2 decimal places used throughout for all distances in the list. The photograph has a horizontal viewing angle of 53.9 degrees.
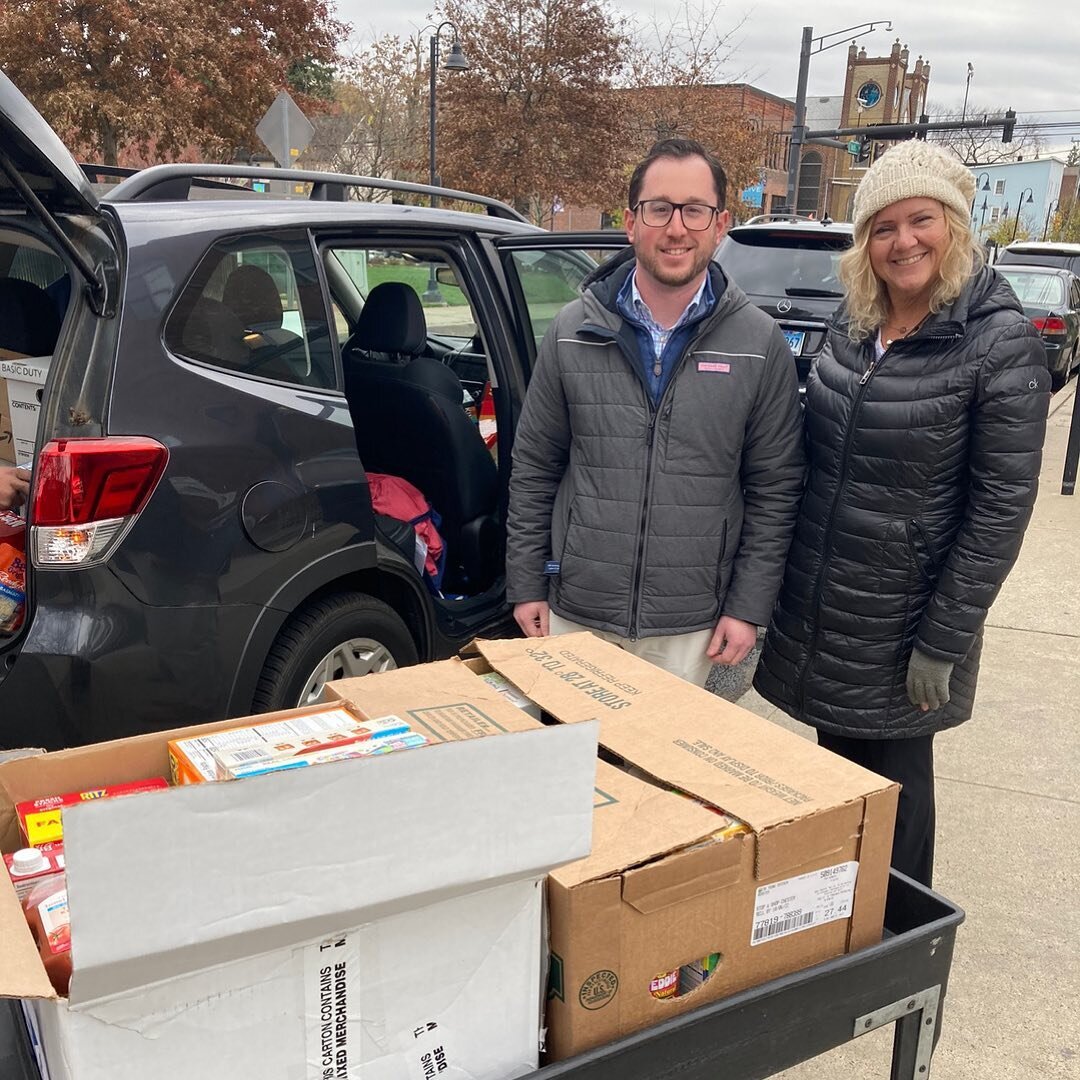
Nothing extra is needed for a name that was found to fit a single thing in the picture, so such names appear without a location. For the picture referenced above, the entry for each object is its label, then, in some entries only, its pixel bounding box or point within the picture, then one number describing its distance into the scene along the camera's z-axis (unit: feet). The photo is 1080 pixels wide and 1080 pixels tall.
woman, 7.02
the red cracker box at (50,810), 4.44
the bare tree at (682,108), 83.92
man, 7.91
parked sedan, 42.34
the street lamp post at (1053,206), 212.64
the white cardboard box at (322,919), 3.08
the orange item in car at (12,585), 7.61
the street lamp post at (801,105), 72.02
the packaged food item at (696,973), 4.62
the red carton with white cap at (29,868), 4.00
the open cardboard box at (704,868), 4.24
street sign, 31.94
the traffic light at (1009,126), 85.46
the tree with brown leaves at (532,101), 75.15
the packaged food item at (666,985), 4.49
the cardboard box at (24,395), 8.62
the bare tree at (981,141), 165.68
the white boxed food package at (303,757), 4.22
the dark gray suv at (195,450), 7.33
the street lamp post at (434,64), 66.80
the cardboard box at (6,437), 10.02
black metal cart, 4.25
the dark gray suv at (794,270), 22.03
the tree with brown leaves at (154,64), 54.85
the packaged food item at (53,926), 3.51
